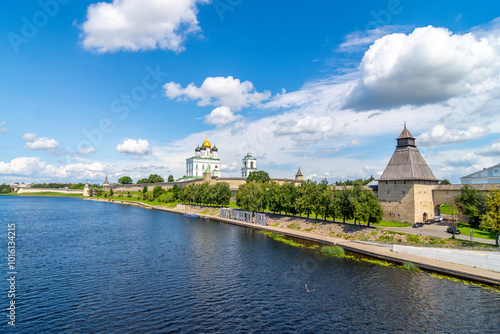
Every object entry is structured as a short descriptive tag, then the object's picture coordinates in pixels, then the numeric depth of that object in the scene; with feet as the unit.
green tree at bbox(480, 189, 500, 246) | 95.71
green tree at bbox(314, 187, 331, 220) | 151.12
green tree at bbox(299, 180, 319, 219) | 160.19
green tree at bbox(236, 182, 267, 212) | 201.98
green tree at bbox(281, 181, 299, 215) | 176.92
